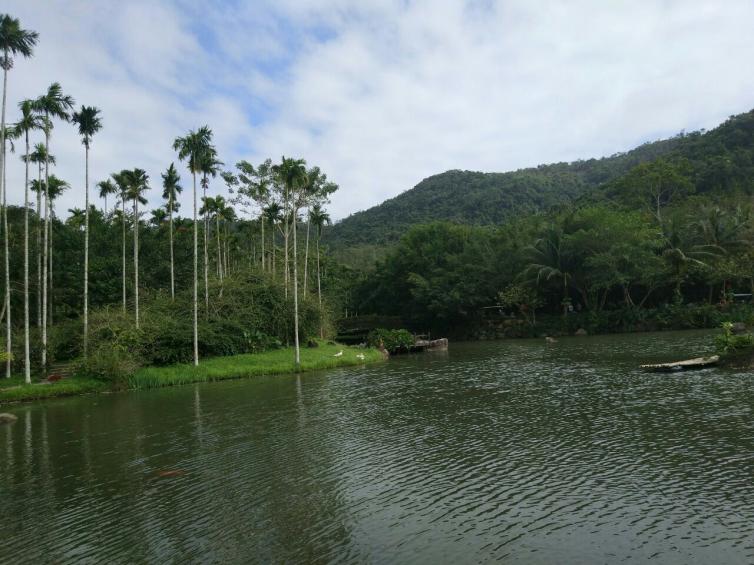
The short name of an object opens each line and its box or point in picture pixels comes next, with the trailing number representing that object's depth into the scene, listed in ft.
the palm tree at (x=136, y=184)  120.67
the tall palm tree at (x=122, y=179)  120.57
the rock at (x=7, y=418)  69.75
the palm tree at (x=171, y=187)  131.13
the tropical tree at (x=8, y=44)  84.43
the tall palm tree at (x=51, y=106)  92.02
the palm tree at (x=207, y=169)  110.63
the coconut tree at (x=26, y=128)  89.92
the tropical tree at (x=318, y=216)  159.69
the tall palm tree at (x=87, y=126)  101.91
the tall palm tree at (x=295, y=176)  116.50
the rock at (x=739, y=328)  126.31
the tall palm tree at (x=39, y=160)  108.88
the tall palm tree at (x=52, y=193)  130.08
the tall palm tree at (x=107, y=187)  135.85
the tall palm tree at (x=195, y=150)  107.76
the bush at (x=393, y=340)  157.69
